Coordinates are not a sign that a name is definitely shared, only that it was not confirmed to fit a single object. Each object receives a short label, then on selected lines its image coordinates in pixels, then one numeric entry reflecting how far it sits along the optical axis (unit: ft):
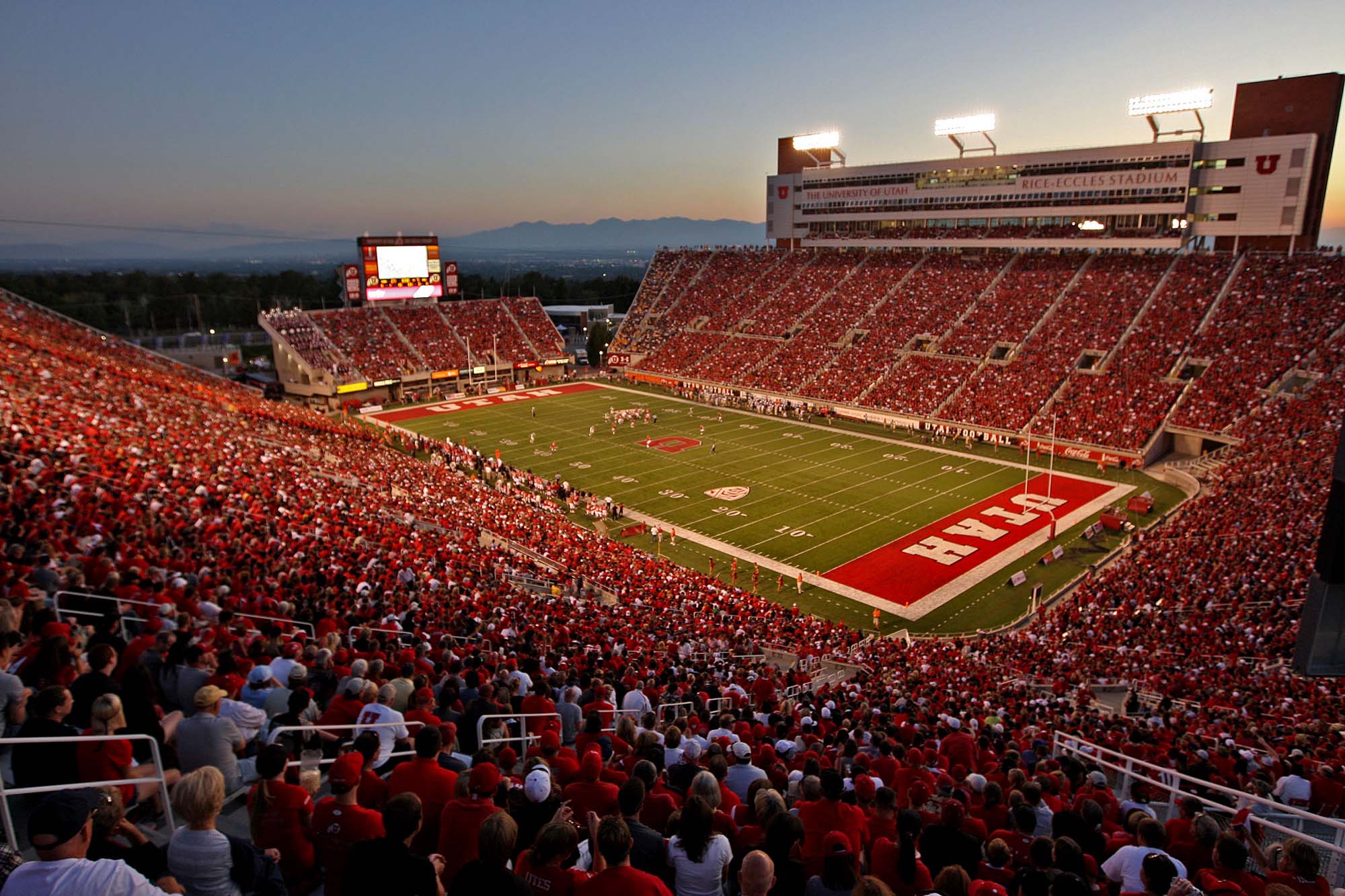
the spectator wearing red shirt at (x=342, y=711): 21.01
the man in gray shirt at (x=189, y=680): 20.94
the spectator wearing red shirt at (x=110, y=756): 15.44
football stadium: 14.99
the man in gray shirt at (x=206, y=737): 17.22
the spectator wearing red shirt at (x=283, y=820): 14.55
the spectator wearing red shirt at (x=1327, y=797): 24.41
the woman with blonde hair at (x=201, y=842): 11.97
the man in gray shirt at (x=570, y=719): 26.96
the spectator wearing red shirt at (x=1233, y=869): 14.55
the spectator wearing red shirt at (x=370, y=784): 16.24
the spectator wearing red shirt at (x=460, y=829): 14.39
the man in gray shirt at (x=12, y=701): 17.51
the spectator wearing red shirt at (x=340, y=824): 13.97
